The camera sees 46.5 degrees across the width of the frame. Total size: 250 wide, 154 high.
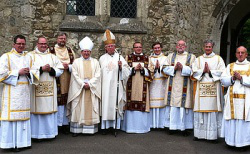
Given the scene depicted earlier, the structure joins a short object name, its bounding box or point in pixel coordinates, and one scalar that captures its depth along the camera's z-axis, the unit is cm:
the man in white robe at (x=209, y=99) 581
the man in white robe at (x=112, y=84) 616
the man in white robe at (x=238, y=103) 528
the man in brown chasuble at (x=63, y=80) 619
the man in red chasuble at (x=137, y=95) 643
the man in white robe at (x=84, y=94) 600
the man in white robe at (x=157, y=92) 659
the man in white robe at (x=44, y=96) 554
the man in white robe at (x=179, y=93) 626
